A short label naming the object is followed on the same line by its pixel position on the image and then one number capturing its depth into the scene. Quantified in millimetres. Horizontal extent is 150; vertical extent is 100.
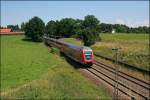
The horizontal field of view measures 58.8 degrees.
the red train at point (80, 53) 18416
